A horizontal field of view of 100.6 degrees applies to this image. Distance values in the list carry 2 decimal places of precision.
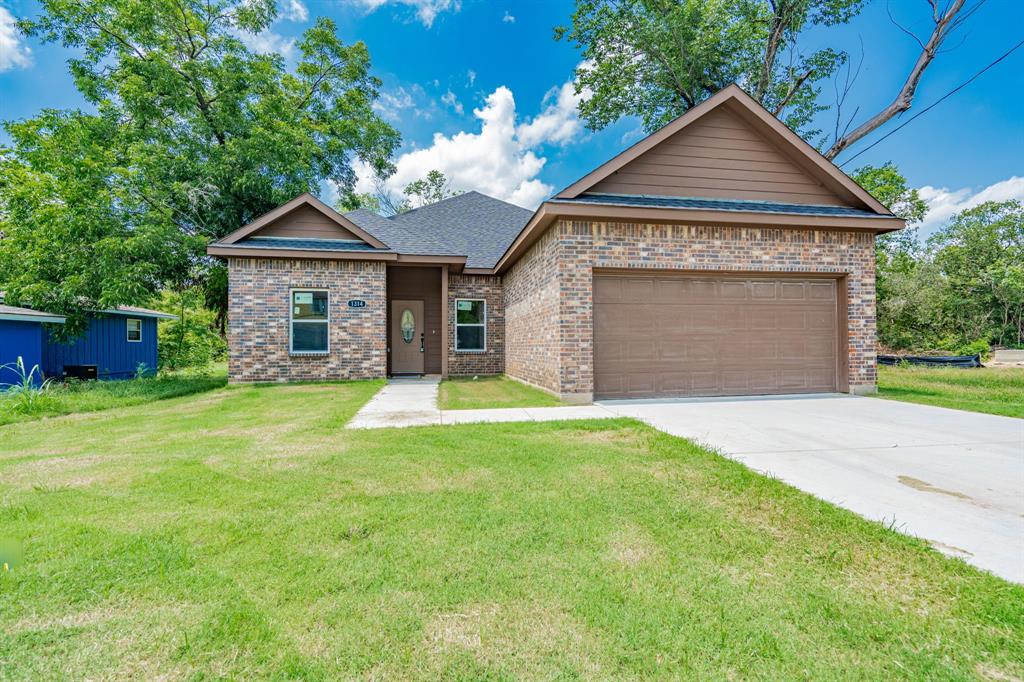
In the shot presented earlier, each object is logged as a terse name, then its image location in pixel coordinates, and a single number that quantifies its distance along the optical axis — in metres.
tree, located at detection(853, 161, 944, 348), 19.00
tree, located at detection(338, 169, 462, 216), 30.25
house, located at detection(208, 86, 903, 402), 7.59
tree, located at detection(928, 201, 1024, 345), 24.33
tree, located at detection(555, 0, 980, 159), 15.48
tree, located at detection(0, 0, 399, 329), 10.43
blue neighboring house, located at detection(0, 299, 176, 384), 10.95
